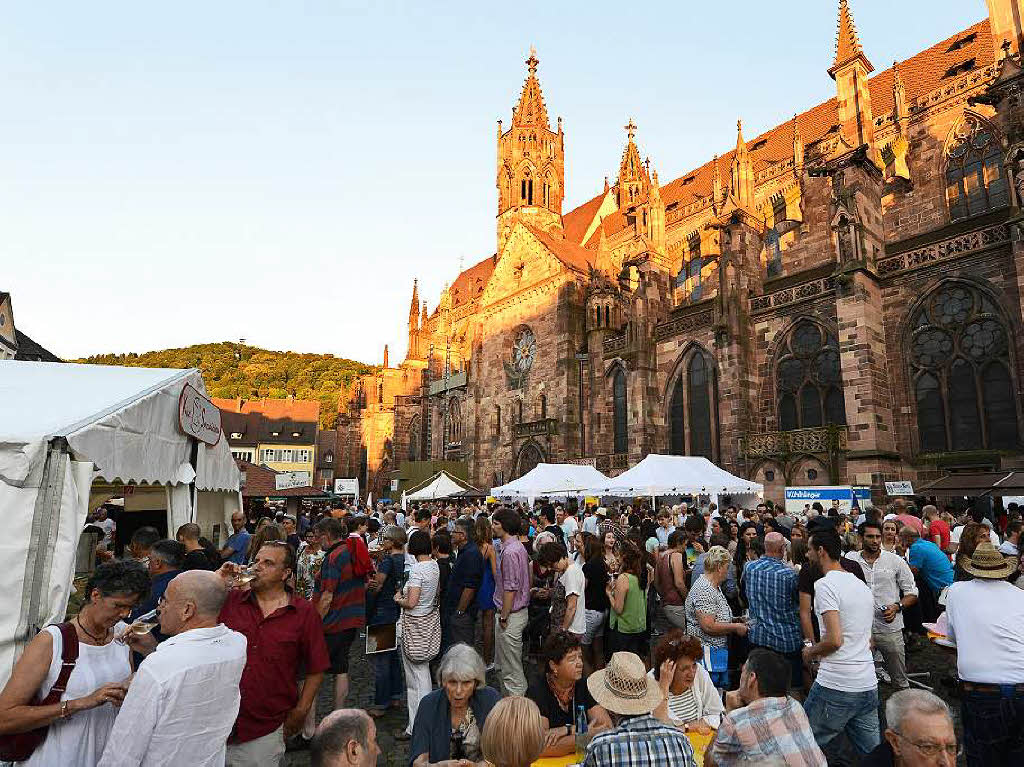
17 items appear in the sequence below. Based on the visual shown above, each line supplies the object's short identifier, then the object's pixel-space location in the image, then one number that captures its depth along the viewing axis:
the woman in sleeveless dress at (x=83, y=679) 2.64
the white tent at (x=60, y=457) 4.54
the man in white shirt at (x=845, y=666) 4.21
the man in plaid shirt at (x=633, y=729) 2.63
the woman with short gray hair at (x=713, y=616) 5.49
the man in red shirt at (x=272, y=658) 3.35
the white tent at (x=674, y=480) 16.08
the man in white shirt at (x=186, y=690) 2.48
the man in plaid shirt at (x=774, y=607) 5.47
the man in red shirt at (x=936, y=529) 10.08
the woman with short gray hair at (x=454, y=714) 3.23
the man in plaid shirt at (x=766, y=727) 2.89
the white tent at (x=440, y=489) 23.14
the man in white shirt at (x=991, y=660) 3.86
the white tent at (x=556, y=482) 18.30
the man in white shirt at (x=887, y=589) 6.50
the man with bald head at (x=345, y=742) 2.32
